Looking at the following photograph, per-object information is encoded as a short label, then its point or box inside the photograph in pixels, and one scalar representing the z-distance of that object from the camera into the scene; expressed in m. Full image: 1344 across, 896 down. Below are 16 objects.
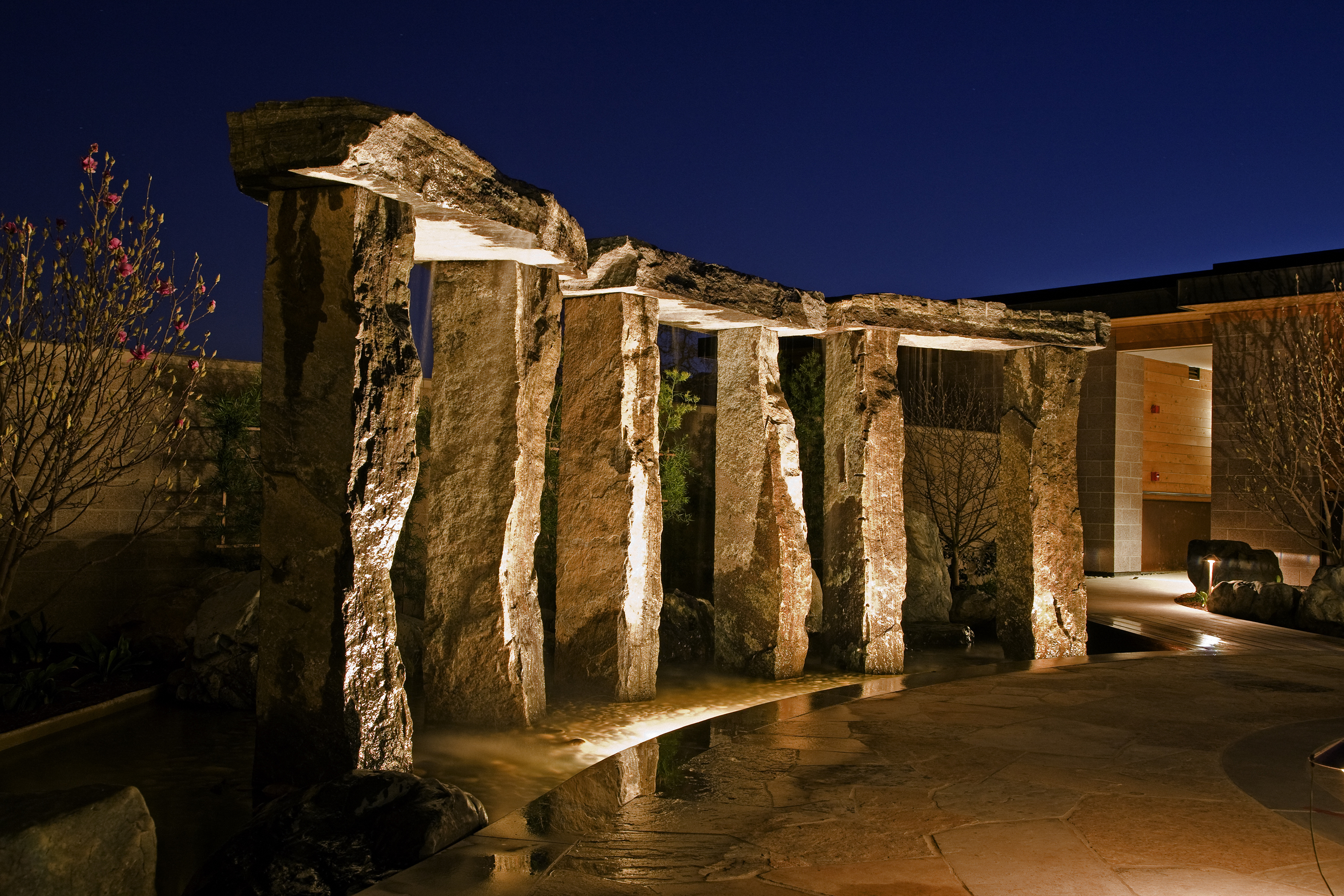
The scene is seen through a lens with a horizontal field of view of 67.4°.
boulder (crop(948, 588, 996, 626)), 11.51
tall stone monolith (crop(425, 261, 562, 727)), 6.26
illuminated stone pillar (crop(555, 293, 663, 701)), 7.19
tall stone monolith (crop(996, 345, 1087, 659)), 9.20
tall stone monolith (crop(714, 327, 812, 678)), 8.14
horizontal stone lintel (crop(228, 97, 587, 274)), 4.49
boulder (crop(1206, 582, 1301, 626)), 11.09
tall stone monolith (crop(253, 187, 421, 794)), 4.66
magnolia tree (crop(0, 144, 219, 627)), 5.59
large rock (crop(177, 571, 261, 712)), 6.71
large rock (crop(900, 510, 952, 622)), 11.38
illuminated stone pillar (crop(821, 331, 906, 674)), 8.45
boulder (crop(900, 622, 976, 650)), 10.31
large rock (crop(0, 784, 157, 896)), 2.96
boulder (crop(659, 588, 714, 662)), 9.09
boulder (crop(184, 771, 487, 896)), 3.56
